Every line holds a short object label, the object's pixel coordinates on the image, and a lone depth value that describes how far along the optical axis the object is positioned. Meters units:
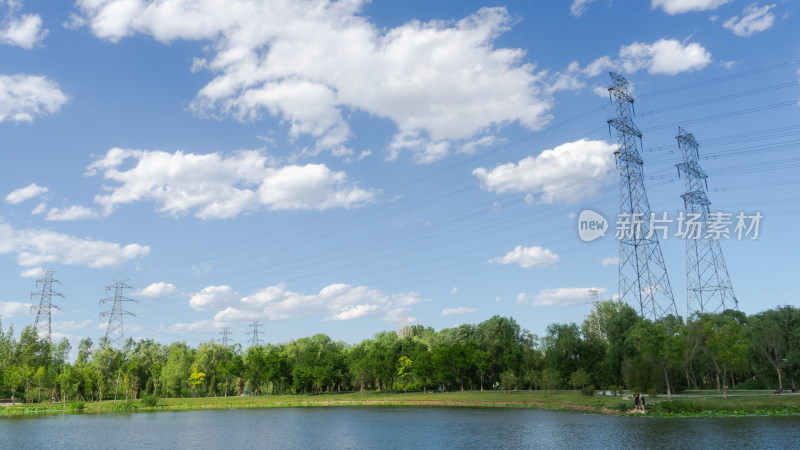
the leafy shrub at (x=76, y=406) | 108.34
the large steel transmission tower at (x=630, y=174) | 81.75
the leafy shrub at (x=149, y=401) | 113.25
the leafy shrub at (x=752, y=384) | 88.94
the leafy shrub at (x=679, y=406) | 59.58
